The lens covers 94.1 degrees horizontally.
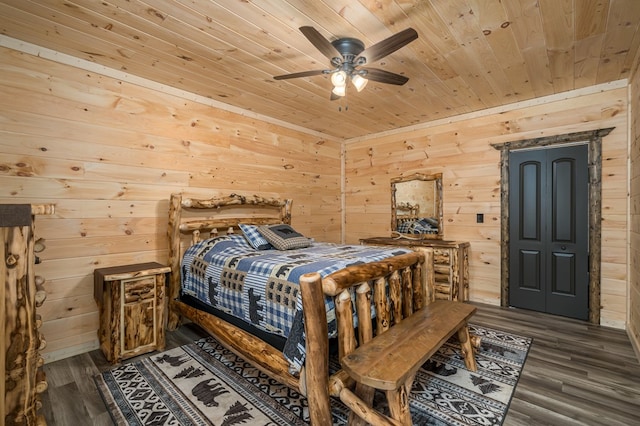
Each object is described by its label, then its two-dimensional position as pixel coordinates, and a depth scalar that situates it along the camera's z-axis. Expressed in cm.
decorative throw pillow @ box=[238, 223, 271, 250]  312
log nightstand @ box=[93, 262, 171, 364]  238
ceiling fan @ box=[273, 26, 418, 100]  200
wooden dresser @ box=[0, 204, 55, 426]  128
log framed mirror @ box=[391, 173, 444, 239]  430
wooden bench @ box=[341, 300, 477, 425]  140
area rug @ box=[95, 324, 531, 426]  177
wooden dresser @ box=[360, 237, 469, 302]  369
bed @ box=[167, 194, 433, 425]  156
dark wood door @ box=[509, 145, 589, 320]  327
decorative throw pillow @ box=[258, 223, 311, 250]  311
